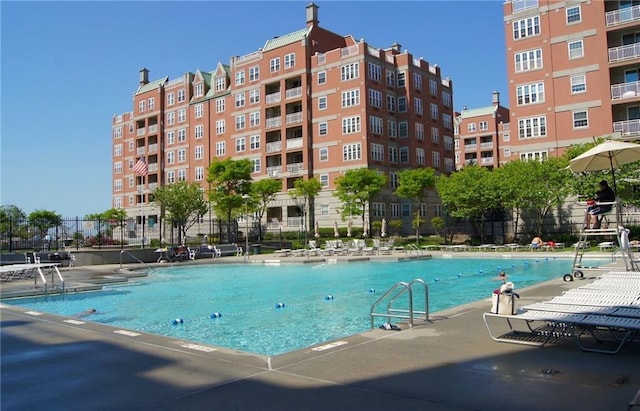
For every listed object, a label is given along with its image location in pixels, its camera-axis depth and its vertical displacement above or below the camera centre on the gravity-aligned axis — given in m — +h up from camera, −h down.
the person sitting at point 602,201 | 12.38 +0.47
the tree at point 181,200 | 53.88 +3.70
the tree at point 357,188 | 46.28 +3.81
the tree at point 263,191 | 52.28 +4.25
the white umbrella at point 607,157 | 11.67 +1.57
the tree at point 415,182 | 47.97 +4.25
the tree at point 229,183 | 50.38 +5.14
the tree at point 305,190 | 50.44 +4.03
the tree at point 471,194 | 40.16 +2.49
